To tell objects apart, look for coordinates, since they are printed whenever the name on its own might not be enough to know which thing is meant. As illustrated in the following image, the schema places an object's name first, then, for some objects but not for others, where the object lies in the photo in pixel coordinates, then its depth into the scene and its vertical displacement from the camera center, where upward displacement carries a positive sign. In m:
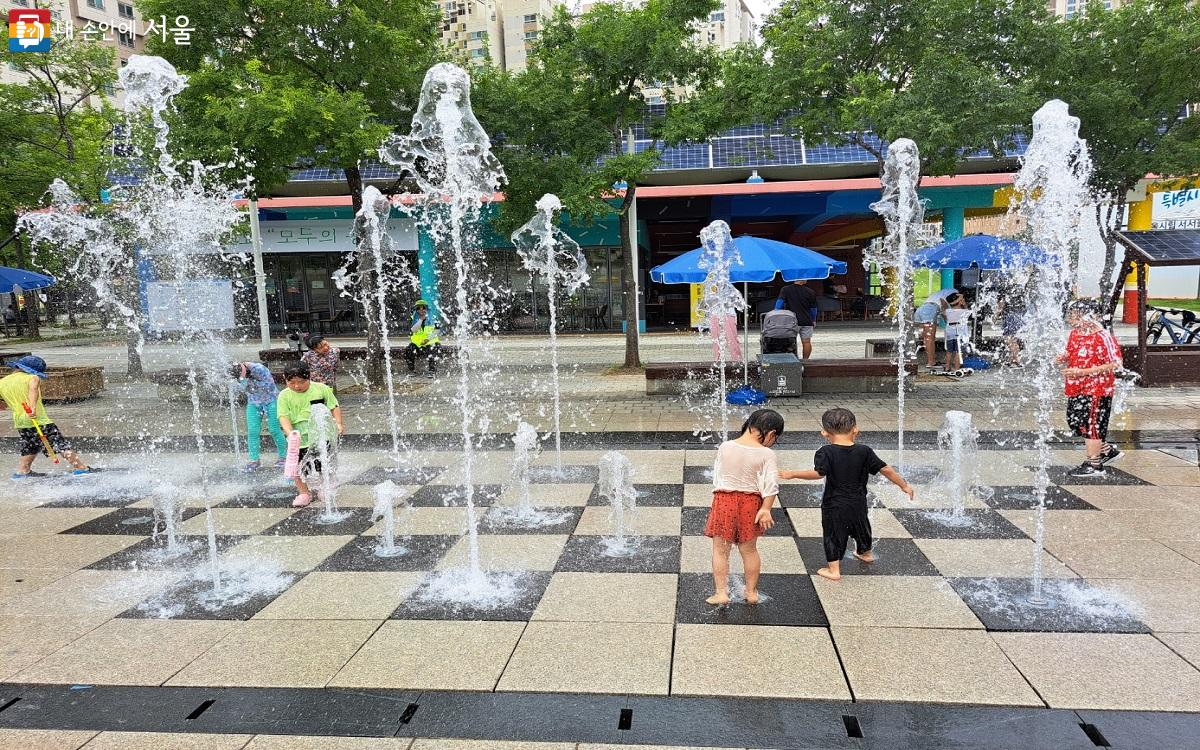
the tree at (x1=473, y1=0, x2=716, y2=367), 11.97 +3.91
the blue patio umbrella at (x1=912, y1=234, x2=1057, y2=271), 12.61 +0.81
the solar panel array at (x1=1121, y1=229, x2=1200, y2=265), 9.75 +0.65
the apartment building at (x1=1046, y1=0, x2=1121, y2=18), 45.26 +20.46
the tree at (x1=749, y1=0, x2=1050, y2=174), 10.21 +3.63
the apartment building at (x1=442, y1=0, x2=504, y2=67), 77.56 +33.06
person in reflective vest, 14.90 -0.41
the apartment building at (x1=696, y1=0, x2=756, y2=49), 86.51 +36.95
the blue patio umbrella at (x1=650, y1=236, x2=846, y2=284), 10.48 +0.68
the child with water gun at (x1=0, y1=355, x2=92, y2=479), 7.43 -0.80
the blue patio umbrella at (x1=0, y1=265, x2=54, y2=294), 14.50 +1.29
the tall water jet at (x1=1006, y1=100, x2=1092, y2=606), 5.10 +1.03
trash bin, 10.82 -1.01
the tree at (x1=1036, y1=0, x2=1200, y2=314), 12.04 +3.69
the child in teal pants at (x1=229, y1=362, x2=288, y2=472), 7.50 -0.73
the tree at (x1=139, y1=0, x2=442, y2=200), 10.20 +4.04
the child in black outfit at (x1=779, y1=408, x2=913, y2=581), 4.35 -1.05
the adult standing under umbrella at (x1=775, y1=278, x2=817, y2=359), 12.86 +0.04
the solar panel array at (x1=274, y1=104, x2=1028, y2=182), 20.83 +4.63
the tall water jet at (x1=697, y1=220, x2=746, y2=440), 10.07 +0.43
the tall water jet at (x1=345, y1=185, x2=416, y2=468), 11.13 +1.69
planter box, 12.78 -0.81
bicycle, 14.03 -0.70
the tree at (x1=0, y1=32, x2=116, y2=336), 13.72 +4.27
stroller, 11.32 -0.36
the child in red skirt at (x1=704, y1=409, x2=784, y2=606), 3.90 -0.97
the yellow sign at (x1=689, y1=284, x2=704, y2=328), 22.00 +0.45
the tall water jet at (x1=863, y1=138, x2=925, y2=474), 8.67 +1.60
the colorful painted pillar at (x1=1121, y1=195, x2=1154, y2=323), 20.30 +2.11
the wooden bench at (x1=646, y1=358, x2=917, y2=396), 11.12 -1.04
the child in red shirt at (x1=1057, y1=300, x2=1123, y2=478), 6.52 -0.71
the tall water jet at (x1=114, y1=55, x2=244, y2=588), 6.35 +2.21
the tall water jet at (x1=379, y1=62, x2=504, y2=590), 5.88 +1.59
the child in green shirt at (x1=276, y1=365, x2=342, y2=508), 6.22 -0.67
